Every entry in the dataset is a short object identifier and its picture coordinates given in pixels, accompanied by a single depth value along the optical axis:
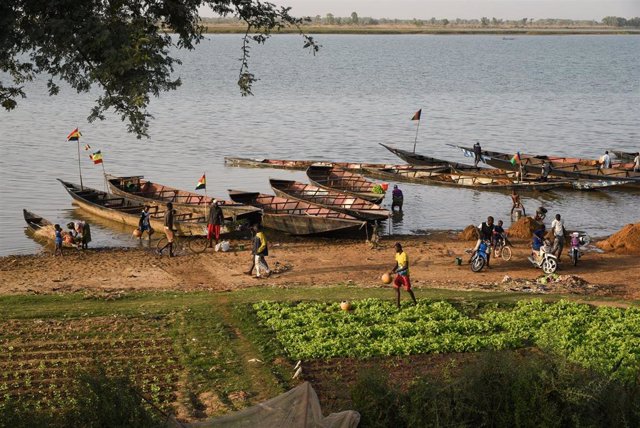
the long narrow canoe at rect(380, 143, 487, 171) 49.39
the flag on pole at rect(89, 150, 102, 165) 36.72
